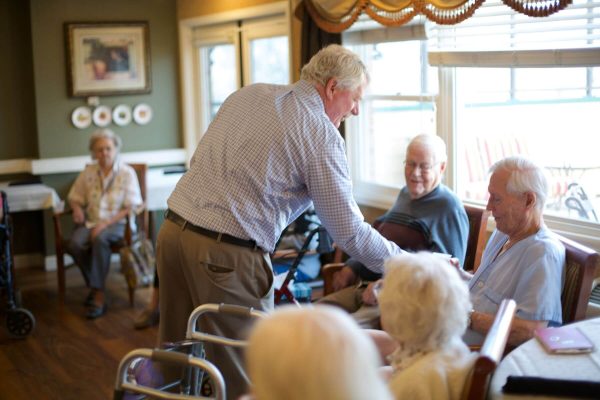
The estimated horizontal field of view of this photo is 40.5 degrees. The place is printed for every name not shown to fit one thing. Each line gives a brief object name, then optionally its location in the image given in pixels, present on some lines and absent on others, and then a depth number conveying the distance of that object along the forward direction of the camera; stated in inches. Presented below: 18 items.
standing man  105.8
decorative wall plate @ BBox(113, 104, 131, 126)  275.0
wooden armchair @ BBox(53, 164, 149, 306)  218.6
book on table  81.8
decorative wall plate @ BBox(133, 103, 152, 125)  279.1
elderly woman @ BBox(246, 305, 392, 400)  46.9
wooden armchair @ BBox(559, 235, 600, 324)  101.9
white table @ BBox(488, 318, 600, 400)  75.0
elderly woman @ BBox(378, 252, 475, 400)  70.8
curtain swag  135.6
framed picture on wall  266.2
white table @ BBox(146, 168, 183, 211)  248.5
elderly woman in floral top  217.0
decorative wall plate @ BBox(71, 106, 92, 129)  267.9
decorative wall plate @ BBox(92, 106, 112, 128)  271.4
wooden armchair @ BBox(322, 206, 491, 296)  142.8
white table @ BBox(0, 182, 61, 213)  235.9
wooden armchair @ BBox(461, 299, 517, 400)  66.2
